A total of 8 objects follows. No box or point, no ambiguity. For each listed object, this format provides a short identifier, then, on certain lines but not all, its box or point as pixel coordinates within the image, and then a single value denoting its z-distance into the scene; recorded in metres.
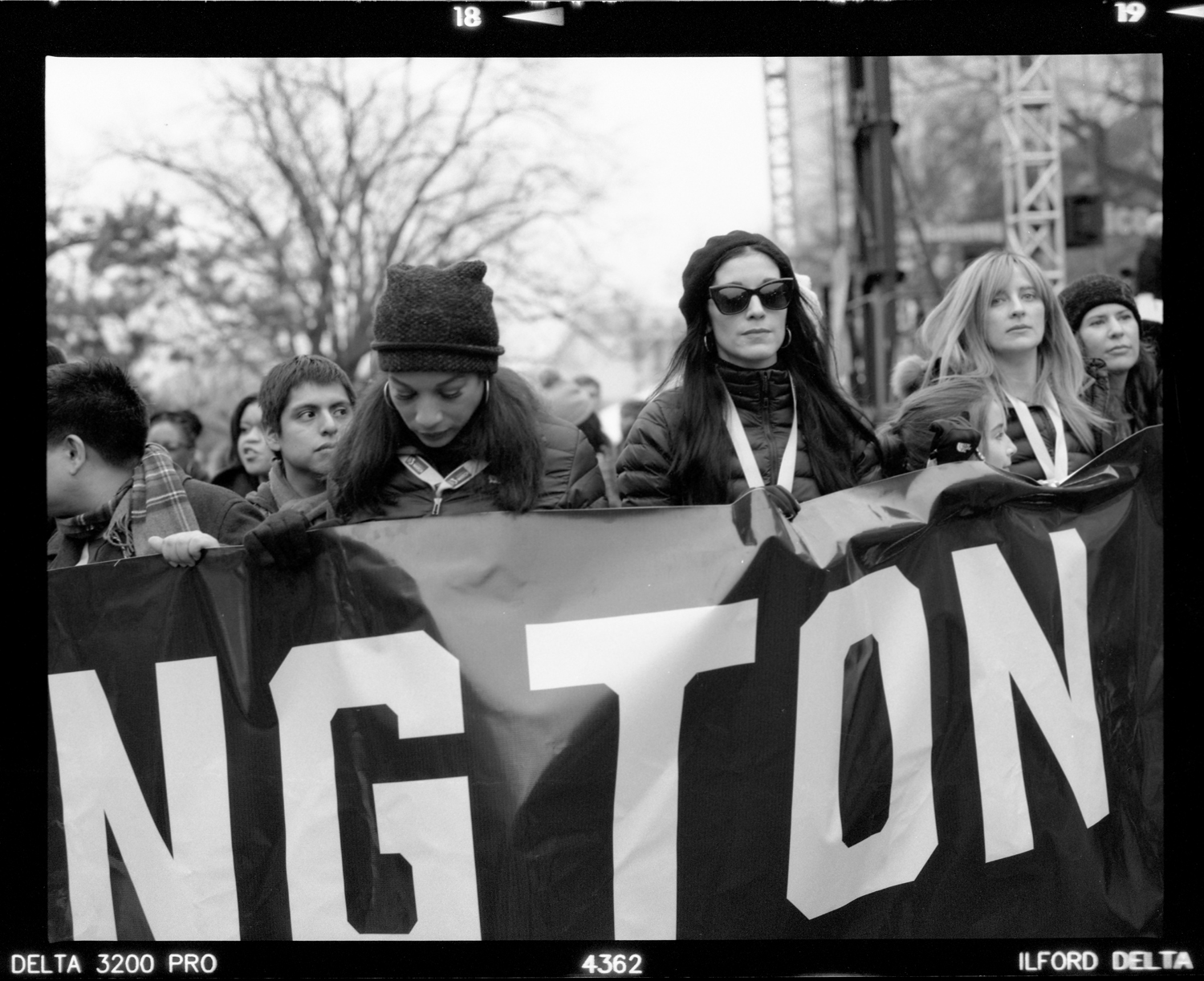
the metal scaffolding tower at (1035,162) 13.91
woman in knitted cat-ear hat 3.09
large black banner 2.99
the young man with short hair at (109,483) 3.51
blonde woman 3.94
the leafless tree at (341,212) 21.98
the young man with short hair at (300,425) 4.15
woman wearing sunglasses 3.37
